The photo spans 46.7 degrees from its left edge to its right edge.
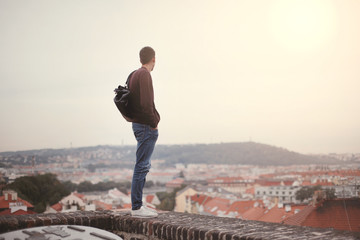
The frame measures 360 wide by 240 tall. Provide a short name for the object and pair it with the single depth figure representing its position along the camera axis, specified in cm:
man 271
